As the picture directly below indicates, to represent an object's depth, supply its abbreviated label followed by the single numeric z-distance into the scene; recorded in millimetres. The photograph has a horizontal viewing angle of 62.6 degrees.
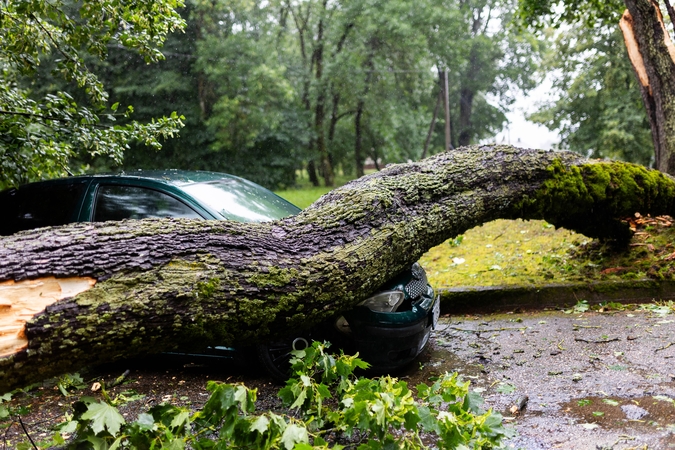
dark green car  4094
